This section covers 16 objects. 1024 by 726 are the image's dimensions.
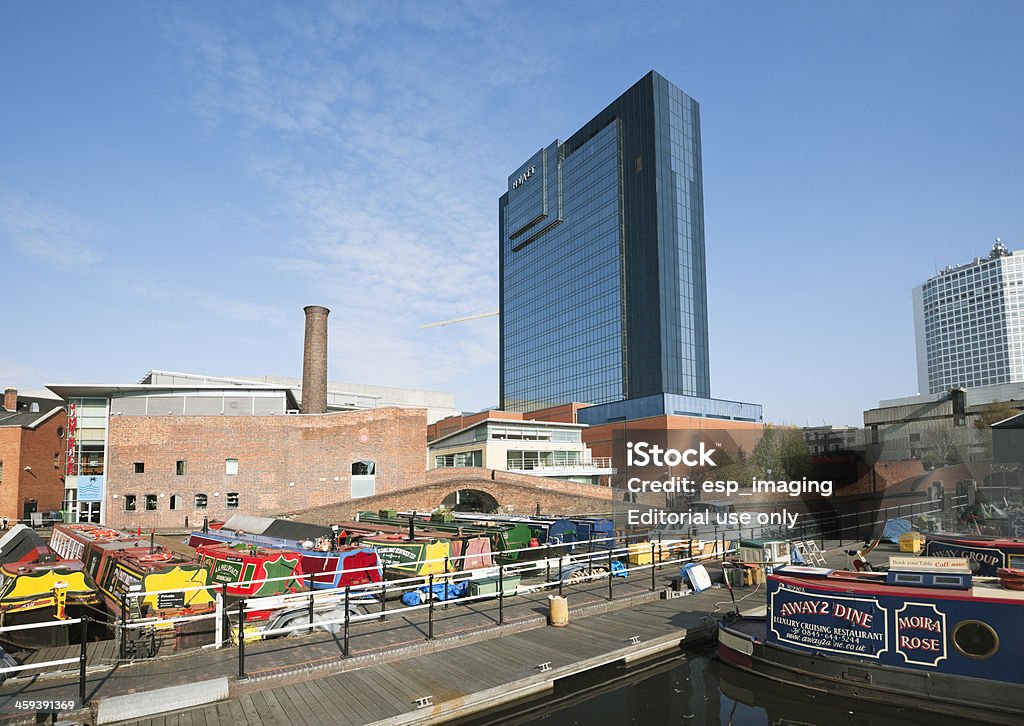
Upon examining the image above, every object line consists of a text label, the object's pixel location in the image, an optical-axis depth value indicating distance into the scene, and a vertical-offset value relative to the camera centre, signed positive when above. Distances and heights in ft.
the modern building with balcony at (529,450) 185.37 -5.65
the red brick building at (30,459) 134.31 -4.78
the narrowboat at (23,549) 70.06 -13.15
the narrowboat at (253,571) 47.70 -10.69
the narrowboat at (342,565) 53.26 -11.35
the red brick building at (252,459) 134.31 -5.41
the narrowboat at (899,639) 32.60 -12.01
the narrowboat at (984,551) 56.39 -11.59
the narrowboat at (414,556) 59.31 -11.92
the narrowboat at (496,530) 76.59 -13.28
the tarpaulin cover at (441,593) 50.24 -13.04
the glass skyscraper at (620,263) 311.88 +91.63
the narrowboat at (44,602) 42.93 -11.70
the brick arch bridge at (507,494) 142.31 -14.29
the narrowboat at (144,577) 41.75 -10.68
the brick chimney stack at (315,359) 156.66 +18.79
